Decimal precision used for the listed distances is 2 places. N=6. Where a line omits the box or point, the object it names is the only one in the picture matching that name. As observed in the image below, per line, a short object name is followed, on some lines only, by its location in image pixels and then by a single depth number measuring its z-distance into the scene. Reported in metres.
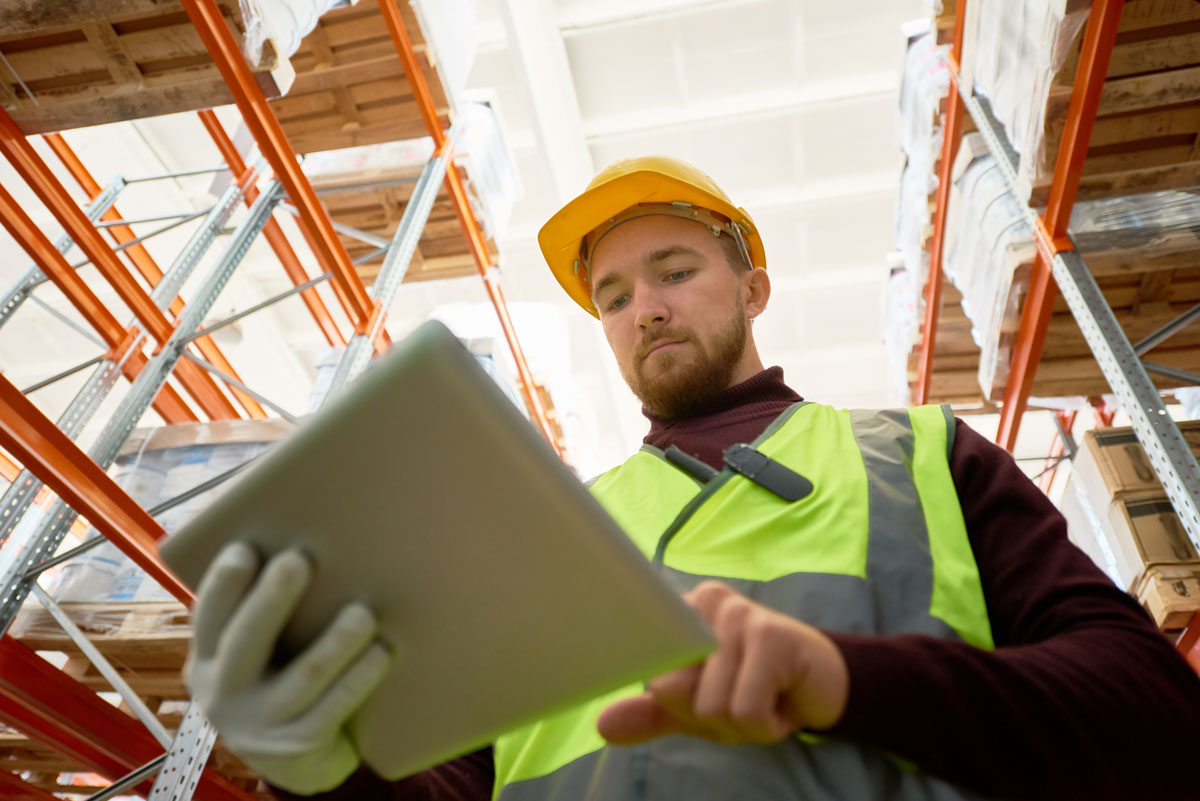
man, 0.87
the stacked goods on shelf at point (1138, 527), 3.53
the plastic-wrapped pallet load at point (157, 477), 4.04
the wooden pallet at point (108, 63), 3.54
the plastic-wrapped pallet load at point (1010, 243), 3.63
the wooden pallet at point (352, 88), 4.96
